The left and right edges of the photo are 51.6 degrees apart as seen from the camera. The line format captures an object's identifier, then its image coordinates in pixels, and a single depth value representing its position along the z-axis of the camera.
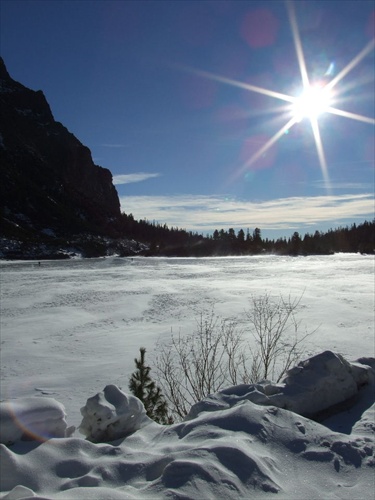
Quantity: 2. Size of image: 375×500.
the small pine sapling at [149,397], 6.01
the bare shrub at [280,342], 9.84
